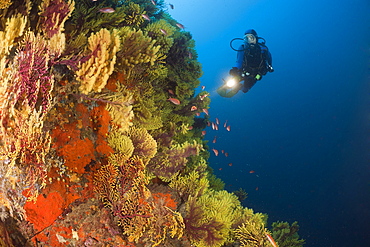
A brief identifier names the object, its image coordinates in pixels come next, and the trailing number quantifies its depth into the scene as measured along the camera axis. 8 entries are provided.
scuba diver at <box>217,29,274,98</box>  8.77
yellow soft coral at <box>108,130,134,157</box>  2.98
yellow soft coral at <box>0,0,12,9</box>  2.42
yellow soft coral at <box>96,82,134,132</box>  2.78
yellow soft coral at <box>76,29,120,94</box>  2.21
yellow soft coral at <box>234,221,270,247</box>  3.50
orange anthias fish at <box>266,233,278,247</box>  3.10
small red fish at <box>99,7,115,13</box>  3.26
